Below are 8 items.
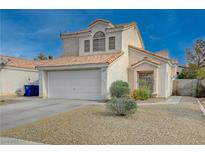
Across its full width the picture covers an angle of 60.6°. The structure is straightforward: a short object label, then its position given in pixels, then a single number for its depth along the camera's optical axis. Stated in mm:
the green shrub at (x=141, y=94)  14250
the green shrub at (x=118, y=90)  13781
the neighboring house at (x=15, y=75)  19562
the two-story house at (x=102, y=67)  14586
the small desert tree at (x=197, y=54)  31591
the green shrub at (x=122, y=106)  7801
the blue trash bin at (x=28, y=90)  19072
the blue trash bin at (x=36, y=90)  19506
